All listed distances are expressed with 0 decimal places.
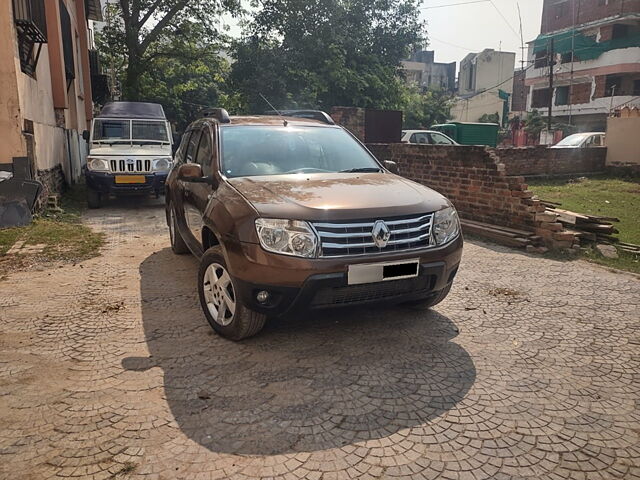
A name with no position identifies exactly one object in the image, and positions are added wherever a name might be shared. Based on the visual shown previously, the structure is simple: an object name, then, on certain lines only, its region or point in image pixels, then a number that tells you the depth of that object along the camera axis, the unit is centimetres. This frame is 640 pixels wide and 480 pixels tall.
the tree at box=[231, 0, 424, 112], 2055
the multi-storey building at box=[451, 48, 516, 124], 4575
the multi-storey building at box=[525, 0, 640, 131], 3539
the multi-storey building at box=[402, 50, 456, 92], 6266
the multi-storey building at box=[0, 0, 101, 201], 801
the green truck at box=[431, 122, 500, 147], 1966
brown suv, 329
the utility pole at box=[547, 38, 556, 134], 2986
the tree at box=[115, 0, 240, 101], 1994
